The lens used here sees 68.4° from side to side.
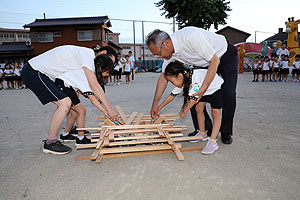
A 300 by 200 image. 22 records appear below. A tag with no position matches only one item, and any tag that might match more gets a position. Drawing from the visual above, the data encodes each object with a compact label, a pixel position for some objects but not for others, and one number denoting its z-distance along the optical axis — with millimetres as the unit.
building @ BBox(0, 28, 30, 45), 47819
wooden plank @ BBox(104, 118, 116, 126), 3046
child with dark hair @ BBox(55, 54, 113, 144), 2479
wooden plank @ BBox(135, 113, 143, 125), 3256
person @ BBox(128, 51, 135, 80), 13177
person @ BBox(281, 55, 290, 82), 12039
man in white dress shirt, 2320
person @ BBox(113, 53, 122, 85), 11777
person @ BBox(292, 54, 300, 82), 11734
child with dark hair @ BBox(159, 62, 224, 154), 2493
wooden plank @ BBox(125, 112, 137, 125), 3173
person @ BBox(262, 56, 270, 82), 12227
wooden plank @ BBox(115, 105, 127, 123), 3431
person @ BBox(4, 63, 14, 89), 11805
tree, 15727
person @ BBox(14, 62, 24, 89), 11711
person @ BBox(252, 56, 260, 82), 12248
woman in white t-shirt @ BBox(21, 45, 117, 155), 2498
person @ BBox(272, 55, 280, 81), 12223
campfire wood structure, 2422
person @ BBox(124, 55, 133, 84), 12574
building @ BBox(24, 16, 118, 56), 24359
